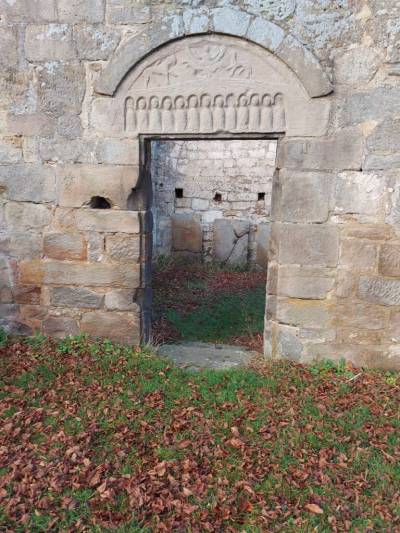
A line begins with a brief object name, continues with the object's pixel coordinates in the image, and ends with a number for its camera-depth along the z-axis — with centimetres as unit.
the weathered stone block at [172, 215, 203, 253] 950
